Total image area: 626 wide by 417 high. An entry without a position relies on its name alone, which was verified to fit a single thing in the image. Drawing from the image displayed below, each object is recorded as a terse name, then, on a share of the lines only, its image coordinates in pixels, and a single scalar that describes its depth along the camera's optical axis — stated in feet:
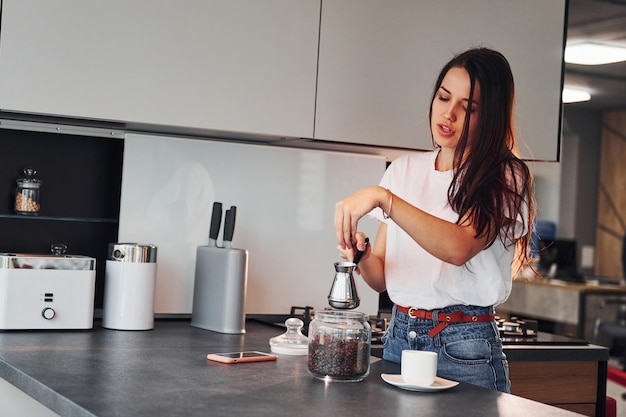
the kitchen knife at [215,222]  7.93
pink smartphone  5.82
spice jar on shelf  7.84
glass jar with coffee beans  5.23
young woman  5.81
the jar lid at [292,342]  6.41
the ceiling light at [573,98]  14.08
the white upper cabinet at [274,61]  6.96
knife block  7.59
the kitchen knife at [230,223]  7.83
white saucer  5.08
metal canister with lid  7.45
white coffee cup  5.11
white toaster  7.00
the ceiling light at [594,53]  21.40
